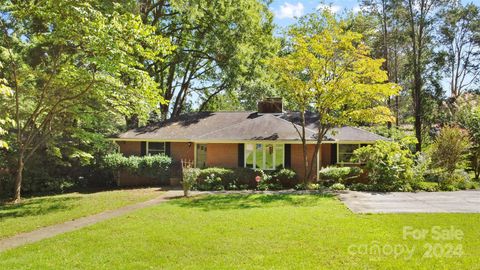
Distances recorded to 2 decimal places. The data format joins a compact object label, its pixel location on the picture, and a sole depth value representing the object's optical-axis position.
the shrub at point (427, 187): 16.73
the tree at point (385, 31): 31.72
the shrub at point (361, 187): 17.12
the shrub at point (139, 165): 19.83
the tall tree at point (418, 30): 29.00
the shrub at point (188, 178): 15.65
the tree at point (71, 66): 11.64
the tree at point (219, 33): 24.67
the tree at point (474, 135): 20.56
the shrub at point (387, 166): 16.88
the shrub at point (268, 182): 17.73
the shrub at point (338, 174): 18.44
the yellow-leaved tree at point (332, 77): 16.52
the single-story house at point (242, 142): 19.83
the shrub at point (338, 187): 17.30
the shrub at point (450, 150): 18.38
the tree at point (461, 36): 32.50
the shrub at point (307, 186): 17.48
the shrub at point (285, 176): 18.39
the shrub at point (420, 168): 17.36
